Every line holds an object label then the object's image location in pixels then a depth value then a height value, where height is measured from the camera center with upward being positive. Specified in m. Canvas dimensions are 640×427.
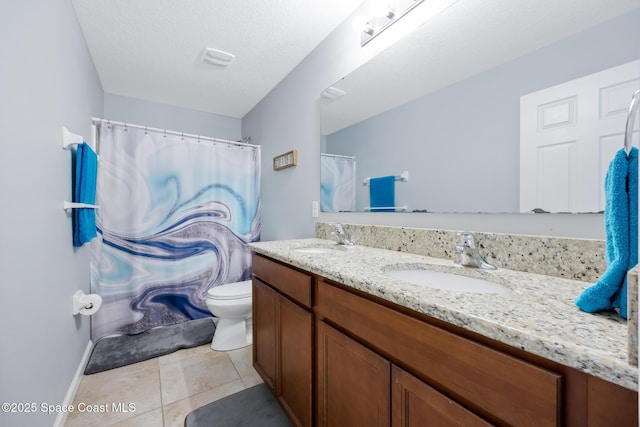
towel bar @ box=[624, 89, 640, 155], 0.48 +0.17
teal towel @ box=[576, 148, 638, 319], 0.49 -0.06
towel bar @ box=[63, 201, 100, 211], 1.32 +0.02
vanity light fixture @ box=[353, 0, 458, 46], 1.17 +0.98
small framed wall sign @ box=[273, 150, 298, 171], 2.12 +0.42
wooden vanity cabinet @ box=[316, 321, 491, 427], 0.60 -0.51
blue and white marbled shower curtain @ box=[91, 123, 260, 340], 2.06 -0.13
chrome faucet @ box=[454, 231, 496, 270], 0.94 -0.16
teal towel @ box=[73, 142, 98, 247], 1.43 +0.11
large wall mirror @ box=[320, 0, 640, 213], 0.79 +0.47
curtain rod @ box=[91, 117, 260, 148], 2.01 +0.67
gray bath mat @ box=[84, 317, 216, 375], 1.74 -1.02
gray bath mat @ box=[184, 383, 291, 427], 1.28 -1.05
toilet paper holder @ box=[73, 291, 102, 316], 1.48 -0.54
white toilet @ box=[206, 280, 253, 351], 1.88 -0.77
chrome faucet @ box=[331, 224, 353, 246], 1.56 -0.17
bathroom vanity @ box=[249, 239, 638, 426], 0.41 -0.30
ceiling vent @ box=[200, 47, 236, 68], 1.91 +1.15
